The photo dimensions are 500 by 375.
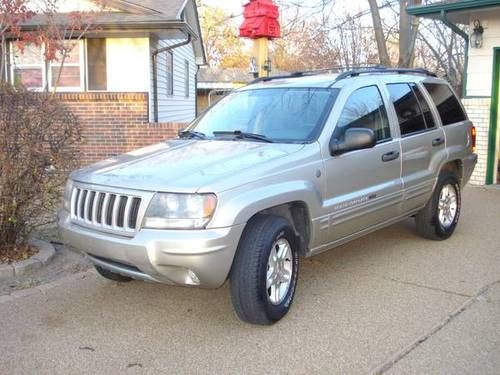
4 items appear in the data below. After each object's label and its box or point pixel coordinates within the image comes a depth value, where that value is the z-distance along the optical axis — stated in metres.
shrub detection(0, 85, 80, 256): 5.40
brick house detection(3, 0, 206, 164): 12.43
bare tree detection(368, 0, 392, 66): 14.82
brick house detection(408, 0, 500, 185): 10.47
